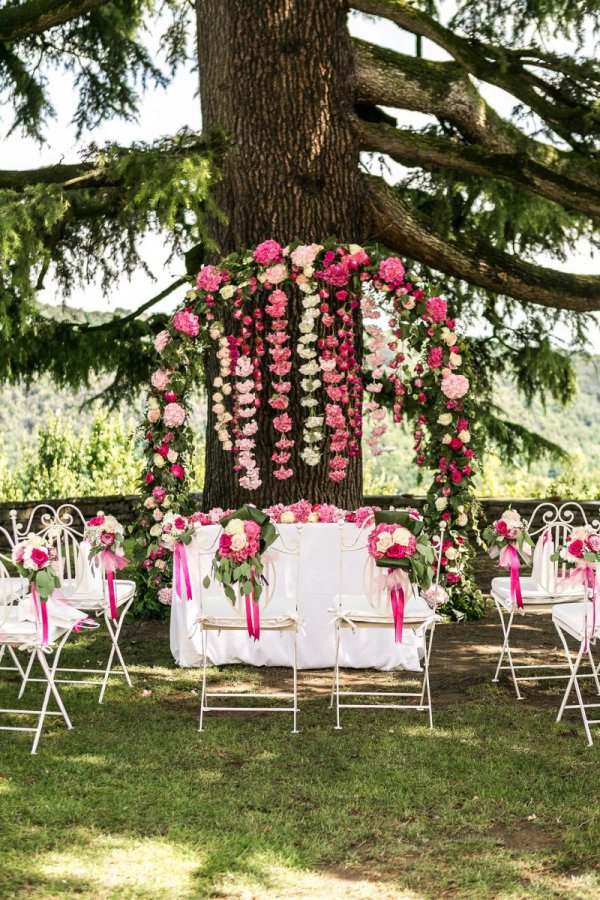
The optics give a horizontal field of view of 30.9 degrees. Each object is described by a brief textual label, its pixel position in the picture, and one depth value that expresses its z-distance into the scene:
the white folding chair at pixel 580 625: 4.74
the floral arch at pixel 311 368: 7.23
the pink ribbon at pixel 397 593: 4.83
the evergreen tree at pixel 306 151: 7.36
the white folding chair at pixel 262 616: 4.96
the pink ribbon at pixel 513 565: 5.32
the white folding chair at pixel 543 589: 5.43
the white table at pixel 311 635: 5.99
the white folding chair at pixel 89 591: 5.54
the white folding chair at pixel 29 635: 4.56
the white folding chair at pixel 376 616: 4.97
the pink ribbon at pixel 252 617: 4.76
